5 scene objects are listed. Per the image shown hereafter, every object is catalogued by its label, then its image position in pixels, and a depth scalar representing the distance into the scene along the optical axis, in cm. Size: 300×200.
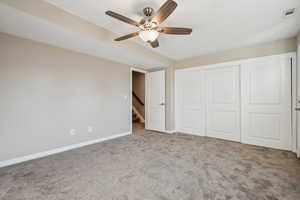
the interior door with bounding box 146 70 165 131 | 433
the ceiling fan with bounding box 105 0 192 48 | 159
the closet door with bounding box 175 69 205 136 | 384
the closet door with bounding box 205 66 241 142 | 328
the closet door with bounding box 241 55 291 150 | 271
